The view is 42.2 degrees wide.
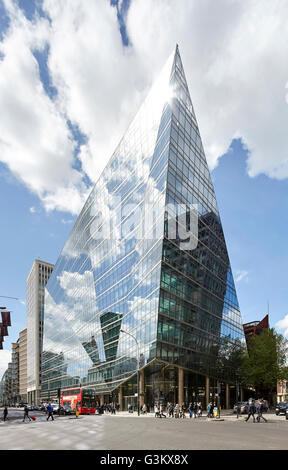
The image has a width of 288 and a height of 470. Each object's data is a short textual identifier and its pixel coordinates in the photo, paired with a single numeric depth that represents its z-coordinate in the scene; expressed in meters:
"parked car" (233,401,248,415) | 50.37
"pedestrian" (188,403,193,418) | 43.16
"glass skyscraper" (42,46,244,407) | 53.22
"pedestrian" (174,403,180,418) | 43.28
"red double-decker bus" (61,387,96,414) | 51.34
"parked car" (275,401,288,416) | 46.25
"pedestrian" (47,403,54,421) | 40.06
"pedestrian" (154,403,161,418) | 42.59
